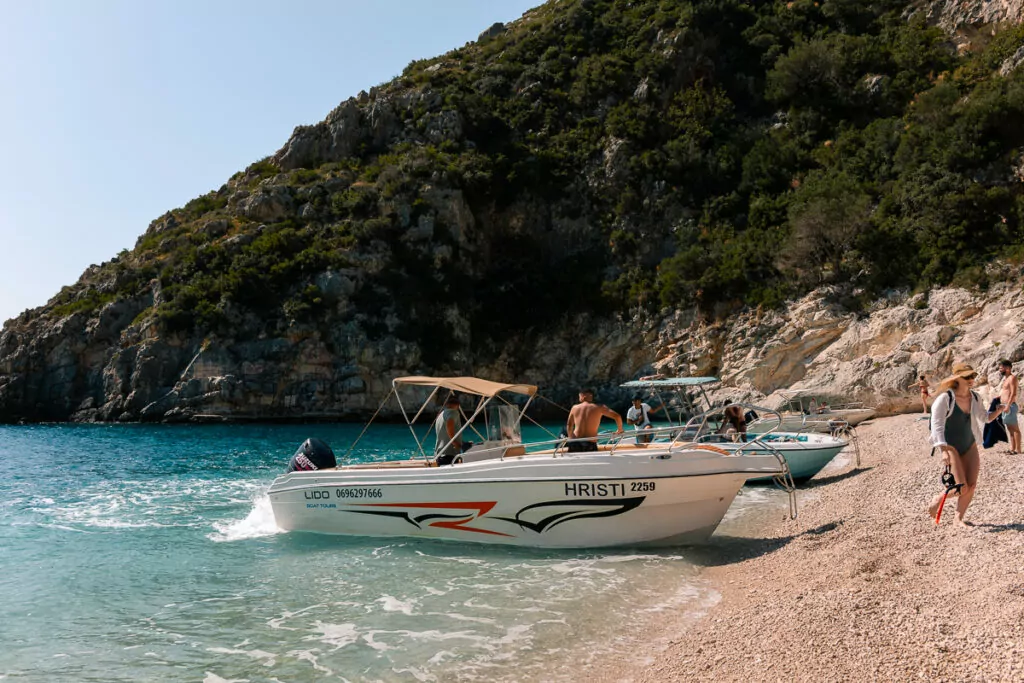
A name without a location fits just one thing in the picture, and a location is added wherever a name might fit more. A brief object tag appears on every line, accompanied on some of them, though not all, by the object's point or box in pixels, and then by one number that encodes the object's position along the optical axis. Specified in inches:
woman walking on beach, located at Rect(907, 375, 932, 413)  860.9
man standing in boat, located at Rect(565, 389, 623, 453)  382.9
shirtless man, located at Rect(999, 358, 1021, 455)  426.9
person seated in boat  514.9
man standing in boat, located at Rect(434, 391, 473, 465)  428.8
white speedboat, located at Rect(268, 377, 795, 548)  346.3
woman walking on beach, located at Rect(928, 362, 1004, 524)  275.9
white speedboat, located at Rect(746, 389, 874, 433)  684.1
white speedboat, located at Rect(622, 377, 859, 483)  534.6
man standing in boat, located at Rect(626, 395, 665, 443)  582.9
